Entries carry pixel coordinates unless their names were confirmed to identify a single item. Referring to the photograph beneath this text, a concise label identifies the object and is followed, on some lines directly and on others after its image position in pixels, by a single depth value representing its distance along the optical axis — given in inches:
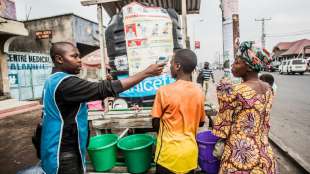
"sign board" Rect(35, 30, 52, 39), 711.7
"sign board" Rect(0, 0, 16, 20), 523.8
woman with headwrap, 73.1
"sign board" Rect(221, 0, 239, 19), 113.0
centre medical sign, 558.9
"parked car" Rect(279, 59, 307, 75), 1006.0
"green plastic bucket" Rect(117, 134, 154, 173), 105.0
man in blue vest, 69.3
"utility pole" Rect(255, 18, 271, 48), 1935.2
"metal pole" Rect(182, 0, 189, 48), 136.1
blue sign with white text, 134.2
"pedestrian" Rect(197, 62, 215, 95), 496.7
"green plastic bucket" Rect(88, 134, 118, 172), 108.7
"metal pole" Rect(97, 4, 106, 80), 144.9
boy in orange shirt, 80.5
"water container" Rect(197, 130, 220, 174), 96.0
